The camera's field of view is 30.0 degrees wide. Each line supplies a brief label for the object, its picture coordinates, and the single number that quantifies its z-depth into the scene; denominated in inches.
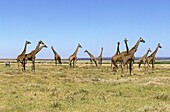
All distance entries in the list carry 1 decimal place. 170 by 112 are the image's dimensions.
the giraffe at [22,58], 1354.5
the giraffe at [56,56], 2000.5
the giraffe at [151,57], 1490.9
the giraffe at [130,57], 1171.3
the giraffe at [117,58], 1326.3
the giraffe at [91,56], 2081.2
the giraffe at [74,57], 1820.4
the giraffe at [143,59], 1552.3
